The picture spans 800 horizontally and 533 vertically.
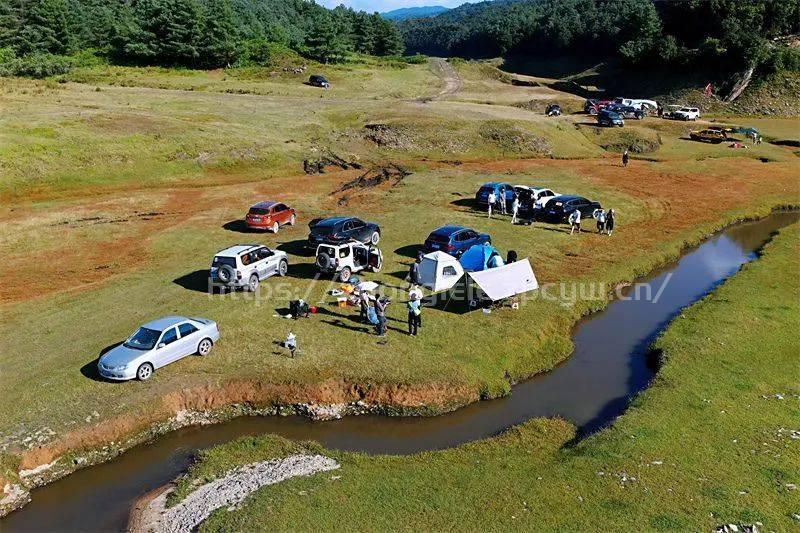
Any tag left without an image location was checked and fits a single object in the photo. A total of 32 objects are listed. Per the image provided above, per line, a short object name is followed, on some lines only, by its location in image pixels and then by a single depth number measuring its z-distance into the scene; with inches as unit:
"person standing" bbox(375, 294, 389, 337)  941.8
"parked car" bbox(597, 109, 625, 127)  2922.0
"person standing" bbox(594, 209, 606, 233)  1505.9
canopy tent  1019.3
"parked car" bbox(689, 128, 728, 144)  2822.3
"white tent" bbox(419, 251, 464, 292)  1082.7
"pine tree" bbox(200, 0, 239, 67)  3865.7
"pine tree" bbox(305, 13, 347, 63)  4301.2
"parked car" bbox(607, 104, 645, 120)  3292.3
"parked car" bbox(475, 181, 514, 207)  1641.2
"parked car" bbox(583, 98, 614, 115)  3321.9
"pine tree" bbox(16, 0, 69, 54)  4023.1
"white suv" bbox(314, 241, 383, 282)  1122.7
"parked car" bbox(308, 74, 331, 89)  3666.3
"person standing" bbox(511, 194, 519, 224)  1540.4
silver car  802.2
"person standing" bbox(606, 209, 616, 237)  1501.0
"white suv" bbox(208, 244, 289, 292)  1061.1
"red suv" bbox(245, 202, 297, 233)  1414.9
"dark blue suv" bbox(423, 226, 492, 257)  1216.2
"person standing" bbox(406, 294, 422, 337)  933.2
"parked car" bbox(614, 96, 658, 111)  3457.2
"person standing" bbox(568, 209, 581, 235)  1488.7
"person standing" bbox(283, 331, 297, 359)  866.8
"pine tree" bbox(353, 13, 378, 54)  5728.3
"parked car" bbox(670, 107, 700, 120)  3307.1
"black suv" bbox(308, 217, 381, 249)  1248.8
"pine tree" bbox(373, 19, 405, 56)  5861.2
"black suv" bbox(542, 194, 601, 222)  1557.6
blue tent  1130.0
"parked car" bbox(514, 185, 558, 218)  1605.6
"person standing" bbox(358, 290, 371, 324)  978.7
